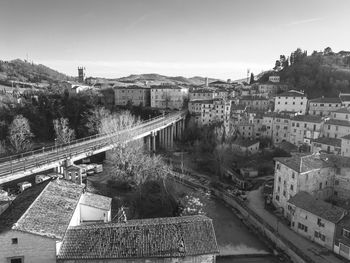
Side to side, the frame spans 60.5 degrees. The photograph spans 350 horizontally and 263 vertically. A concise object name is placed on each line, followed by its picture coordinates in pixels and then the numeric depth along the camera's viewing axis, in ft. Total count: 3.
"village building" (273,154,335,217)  111.24
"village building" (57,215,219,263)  58.03
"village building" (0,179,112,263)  56.70
